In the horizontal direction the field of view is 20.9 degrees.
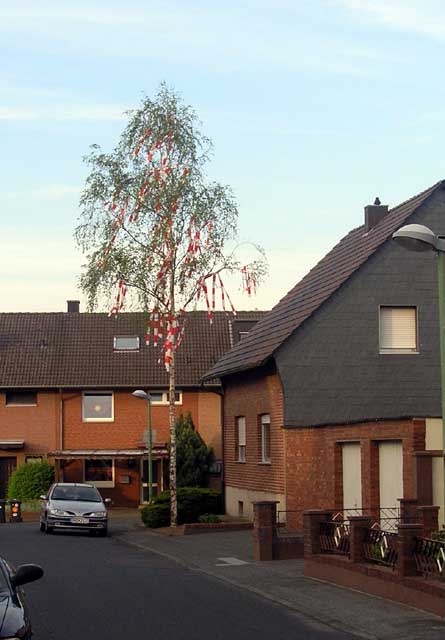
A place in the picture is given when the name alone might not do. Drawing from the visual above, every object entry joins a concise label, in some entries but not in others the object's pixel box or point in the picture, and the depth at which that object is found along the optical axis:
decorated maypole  32.84
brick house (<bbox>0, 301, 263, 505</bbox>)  51.19
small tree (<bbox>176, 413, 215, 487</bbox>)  45.47
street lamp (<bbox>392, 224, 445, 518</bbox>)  14.56
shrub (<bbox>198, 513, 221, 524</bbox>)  33.01
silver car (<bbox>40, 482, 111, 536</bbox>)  32.84
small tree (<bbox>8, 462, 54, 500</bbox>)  49.16
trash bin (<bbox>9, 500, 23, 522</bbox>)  42.97
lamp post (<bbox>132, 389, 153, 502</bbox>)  37.41
